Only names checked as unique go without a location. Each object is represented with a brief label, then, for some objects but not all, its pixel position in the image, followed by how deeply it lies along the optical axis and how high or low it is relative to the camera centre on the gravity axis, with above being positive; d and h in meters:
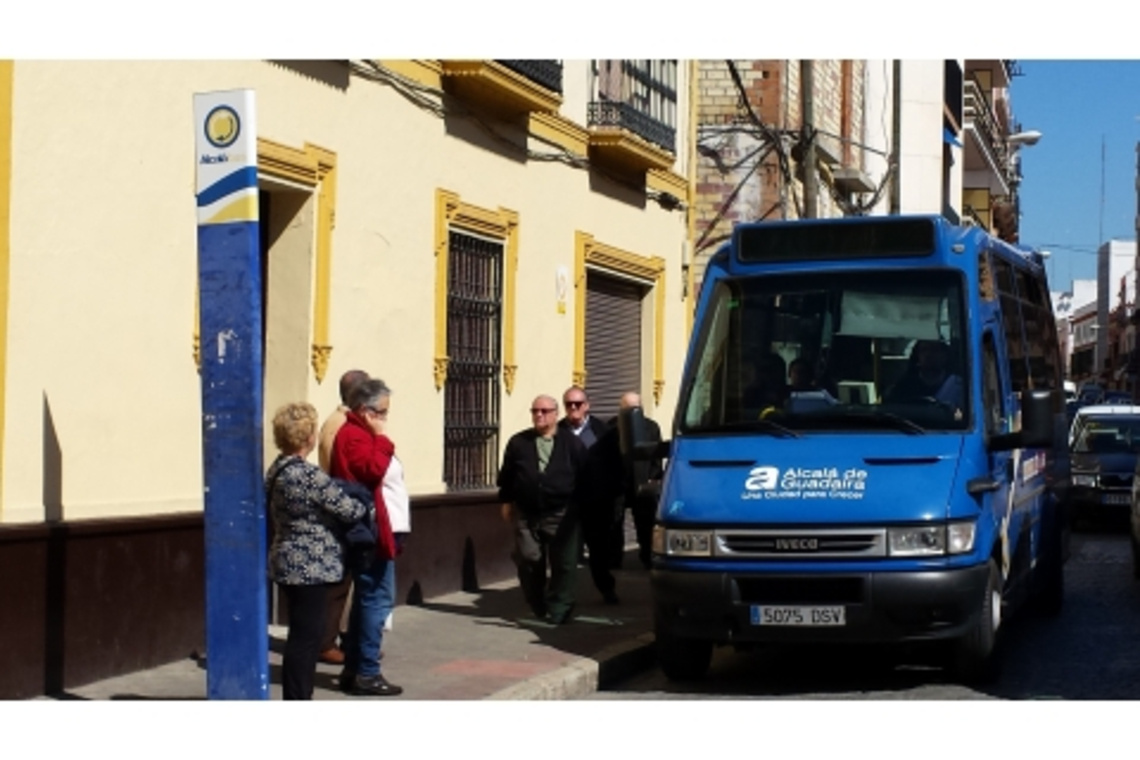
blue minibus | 10.01 -0.35
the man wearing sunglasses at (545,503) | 13.02 -0.84
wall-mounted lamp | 48.56 +6.80
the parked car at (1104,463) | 23.53 -0.93
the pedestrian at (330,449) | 10.37 -0.38
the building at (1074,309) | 167.88 +7.64
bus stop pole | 7.94 -0.05
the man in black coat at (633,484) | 14.19 -0.79
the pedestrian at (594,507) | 13.88 -0.92
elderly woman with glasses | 9.70 -0.88
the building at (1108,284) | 138.50 +8.37
